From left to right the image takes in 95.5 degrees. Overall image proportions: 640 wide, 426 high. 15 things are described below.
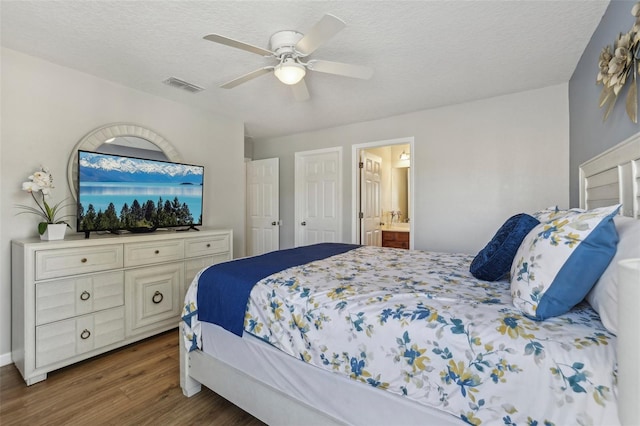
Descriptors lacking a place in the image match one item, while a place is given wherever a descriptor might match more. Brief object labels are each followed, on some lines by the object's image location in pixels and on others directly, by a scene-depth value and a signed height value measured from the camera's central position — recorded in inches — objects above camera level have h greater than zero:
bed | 34.4 -18.5
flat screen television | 101.3 +8.0
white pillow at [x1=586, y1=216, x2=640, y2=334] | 34.4 -8.8
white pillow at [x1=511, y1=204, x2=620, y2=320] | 38.3 -6.8
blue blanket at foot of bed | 62.5 -16.5
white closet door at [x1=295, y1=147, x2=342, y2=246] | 171.6 +10.6
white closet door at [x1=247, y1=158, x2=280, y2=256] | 192.2 +5.1
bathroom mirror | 211.2 +17.1
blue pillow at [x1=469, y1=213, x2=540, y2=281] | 57.4 -7.8
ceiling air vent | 110.2 +50.8
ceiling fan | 71.3 +41.4
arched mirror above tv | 103.0 +27.6
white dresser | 80.2 -25.3
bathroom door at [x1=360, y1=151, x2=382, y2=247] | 169.6 +8.5
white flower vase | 87.7 -5.5
